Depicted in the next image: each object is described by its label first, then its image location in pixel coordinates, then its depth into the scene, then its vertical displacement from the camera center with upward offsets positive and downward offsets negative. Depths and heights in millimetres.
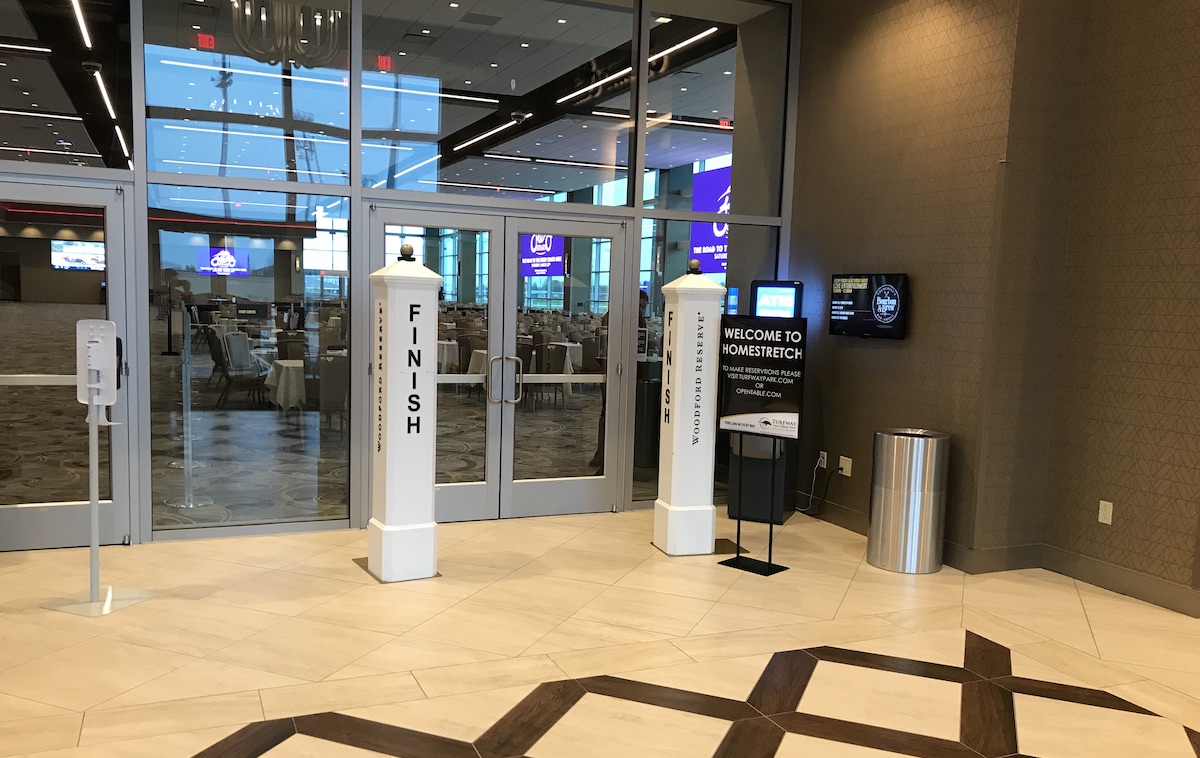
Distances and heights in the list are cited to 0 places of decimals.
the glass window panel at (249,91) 5074 +1285
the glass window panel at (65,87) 4754 +1182
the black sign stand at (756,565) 4941 -1399
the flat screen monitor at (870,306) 5461 +129
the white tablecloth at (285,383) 5492 -482
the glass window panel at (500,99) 5570 +1433
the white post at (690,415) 5164 -566
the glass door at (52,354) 4820 -308
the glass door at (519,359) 5785 -307
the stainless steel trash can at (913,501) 4984 -998
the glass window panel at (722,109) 6277 +1560
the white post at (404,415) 4531 -547
